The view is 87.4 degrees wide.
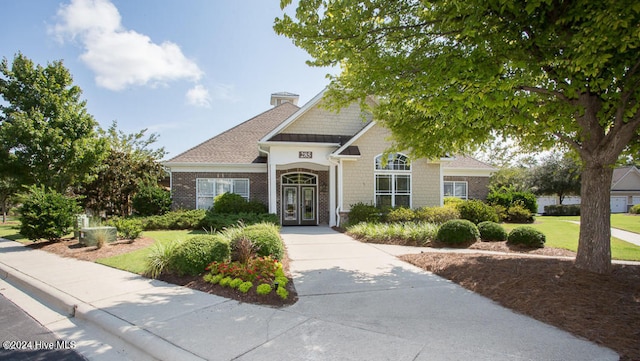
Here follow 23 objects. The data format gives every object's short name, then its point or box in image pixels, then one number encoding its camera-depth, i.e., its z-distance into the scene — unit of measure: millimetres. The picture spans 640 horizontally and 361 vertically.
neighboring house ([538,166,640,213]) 41091
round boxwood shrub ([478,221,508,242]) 12031
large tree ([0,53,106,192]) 14047
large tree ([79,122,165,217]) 17750
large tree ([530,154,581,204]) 36156
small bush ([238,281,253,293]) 5897
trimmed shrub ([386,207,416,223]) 15344
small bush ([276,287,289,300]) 5586
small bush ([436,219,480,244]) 11344
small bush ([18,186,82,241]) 11727
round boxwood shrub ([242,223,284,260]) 8234
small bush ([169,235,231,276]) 7031
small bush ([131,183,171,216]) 17719
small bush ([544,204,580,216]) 31923
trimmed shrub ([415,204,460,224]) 15362
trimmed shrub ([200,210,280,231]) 14859
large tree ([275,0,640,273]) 5477
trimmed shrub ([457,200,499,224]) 16438
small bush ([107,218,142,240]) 11891
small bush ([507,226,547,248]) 10680
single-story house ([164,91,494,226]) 17109
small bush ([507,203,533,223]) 19969
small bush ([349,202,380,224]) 15672
